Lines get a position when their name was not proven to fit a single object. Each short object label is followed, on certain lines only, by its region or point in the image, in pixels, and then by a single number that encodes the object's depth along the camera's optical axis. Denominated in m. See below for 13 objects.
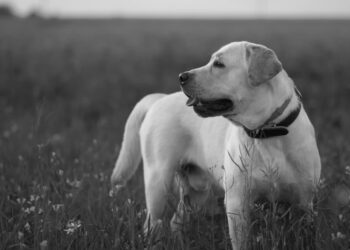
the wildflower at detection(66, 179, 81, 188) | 4.39
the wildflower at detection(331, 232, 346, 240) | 3.29
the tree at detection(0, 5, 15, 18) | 39.06
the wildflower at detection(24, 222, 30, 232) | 3.65
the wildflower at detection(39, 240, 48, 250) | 3.21
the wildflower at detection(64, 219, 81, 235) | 3.43
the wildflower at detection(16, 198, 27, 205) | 3.92
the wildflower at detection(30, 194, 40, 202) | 3.75
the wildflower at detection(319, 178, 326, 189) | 4.07
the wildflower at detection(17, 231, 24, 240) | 3.43
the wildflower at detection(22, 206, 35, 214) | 3.78
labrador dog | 3.65
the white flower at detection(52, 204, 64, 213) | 3.72
